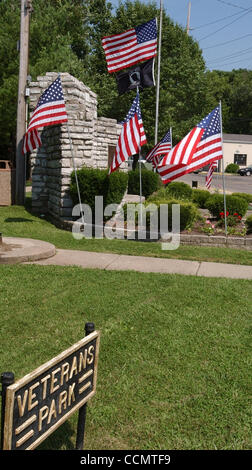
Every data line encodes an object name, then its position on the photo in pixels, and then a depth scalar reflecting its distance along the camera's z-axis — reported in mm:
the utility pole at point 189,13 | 57694
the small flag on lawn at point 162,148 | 12833
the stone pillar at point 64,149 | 12195
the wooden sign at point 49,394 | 2131
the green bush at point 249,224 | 10784
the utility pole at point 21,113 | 14695
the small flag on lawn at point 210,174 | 12578
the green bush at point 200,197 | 15909
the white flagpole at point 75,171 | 11239
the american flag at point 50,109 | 10328
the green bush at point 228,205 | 11773
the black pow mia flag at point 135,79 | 13648
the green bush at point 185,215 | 10662
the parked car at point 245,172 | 51312
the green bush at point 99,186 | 11445
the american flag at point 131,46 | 12039
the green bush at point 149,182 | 19188
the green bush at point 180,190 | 16358
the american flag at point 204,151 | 9375
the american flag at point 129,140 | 10211
